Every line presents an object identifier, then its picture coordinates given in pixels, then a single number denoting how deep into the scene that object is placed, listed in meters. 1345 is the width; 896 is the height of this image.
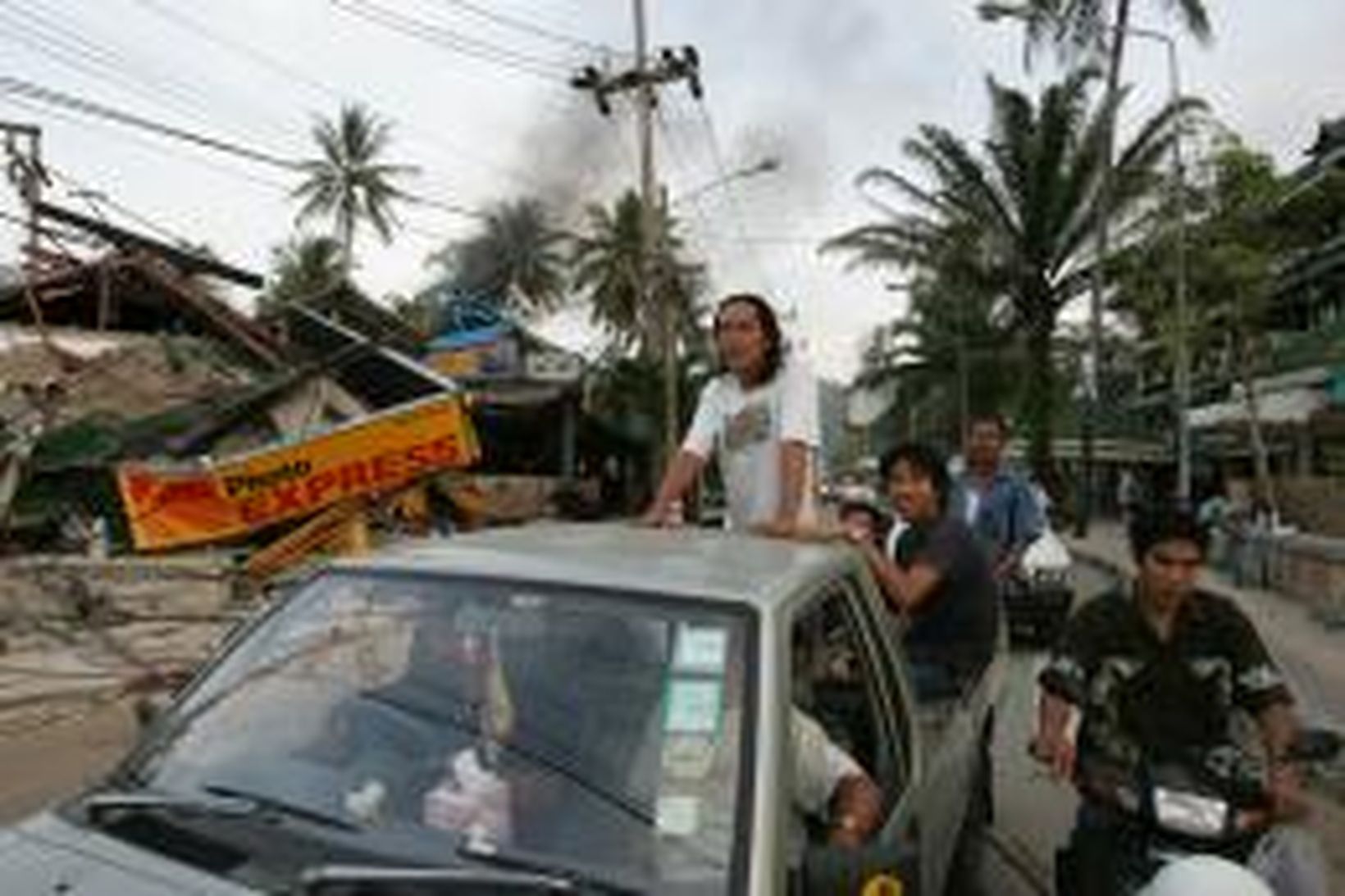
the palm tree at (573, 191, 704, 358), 64.06
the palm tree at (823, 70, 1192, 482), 36.94
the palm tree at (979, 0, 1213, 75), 37.06
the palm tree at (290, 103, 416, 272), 78.44
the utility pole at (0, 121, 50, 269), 20.25
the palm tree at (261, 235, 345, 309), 66.75
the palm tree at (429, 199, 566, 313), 55.28
